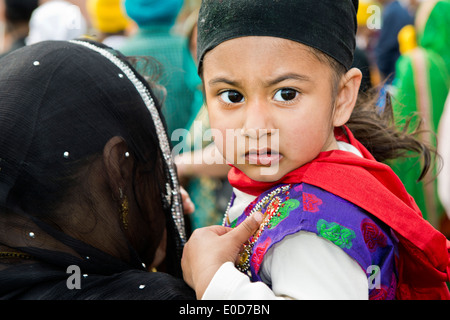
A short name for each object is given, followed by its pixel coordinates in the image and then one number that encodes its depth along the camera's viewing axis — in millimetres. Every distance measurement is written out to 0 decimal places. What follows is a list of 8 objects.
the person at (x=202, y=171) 2459
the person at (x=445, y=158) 2172
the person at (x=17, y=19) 4594
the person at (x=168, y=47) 3496
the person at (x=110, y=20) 5570
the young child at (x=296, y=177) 1217
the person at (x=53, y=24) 4664
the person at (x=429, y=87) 2844
